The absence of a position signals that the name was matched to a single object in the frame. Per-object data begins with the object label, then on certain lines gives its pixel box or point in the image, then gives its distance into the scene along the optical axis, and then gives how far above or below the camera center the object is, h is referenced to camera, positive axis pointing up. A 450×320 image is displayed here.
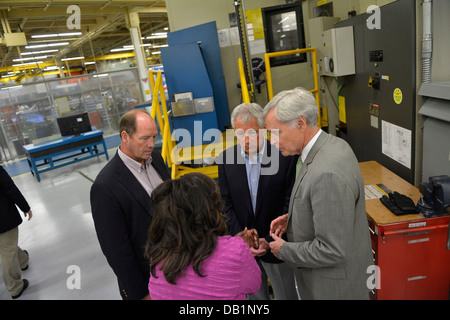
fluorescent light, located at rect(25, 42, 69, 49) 13.58 +2.83
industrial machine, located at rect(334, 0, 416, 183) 2.42 -0.33
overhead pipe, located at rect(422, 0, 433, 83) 2.18 +0.03
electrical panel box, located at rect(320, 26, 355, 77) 3.35 +0.10
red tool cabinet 2.11 -1.47
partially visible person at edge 3.19 -1.28
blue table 7.58 -1.10
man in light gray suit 1.33 -0.66
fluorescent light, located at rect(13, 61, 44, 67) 16.90 +2.70
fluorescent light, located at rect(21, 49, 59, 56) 15.01 +2.87
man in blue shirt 2.04 -0.72
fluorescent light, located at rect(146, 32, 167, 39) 15.78 +2.83
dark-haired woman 1.19 -0.66
